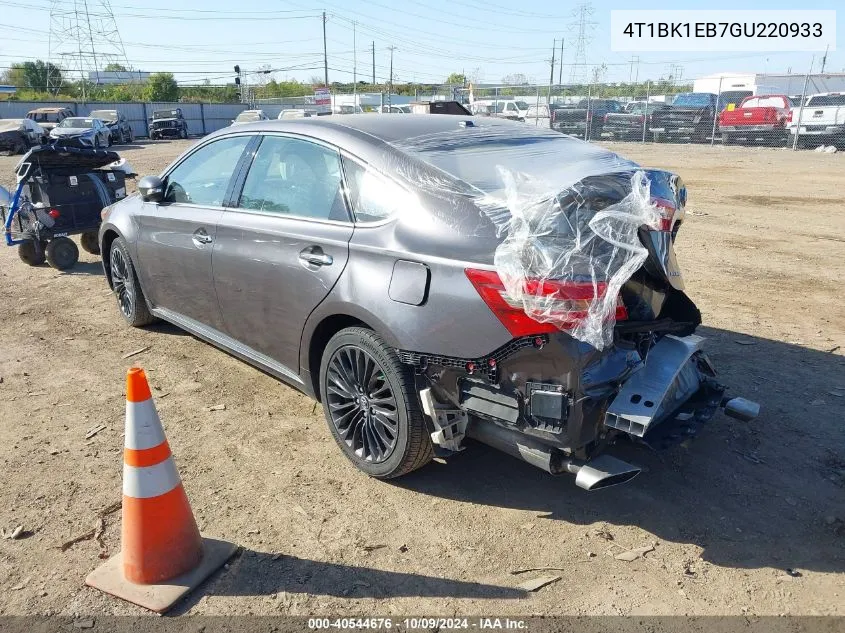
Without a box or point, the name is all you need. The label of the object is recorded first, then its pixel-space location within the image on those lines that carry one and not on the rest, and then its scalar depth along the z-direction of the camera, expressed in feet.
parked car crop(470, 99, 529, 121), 108.99
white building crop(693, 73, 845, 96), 102.99
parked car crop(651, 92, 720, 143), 85.35
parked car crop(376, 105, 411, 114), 84.06
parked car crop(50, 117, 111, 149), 87.19
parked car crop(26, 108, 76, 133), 110.63
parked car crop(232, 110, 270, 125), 91.91
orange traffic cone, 8.87
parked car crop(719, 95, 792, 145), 79.66
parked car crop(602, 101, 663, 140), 89.71
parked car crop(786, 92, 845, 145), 73.56
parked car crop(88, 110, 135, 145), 111.24
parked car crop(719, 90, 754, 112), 90.79
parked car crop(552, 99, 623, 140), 95.45
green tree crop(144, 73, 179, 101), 201.67
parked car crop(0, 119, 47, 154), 90.63
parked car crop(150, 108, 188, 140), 127.95
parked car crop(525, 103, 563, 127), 96.90
